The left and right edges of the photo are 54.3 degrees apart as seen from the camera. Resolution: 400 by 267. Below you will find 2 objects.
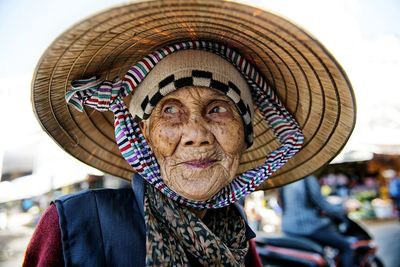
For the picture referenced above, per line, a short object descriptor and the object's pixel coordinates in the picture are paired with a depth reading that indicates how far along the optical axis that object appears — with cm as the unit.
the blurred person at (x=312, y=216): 475
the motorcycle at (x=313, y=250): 459
